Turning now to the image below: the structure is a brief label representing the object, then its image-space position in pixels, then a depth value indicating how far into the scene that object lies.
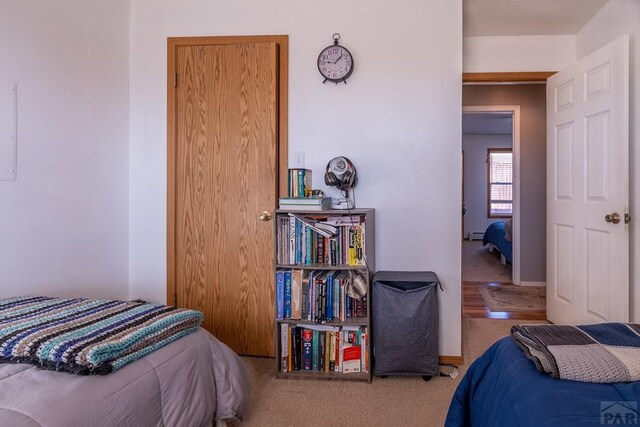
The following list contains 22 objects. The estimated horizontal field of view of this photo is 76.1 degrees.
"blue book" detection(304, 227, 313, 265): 2.37
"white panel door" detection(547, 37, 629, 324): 2.47
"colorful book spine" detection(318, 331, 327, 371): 2.35
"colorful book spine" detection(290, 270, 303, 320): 2.35
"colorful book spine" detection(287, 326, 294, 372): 2.37
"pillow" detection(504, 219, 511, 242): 5.86
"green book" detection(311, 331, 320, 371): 2.36
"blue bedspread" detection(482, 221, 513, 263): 5.94
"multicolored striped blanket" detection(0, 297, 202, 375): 1.07
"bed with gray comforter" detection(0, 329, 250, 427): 0.94
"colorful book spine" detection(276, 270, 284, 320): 2.37
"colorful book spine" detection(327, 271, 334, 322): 2.33
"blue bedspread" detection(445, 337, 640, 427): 0.87
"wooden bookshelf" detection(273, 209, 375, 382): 2.29
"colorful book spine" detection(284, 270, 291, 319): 2.37
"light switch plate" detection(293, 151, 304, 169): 2.64
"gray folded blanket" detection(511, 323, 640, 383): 0.98
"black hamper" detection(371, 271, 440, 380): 2.23
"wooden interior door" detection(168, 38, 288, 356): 2.63
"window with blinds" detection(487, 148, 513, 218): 8.56
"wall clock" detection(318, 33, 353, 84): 2.56
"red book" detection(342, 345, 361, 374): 2.33
